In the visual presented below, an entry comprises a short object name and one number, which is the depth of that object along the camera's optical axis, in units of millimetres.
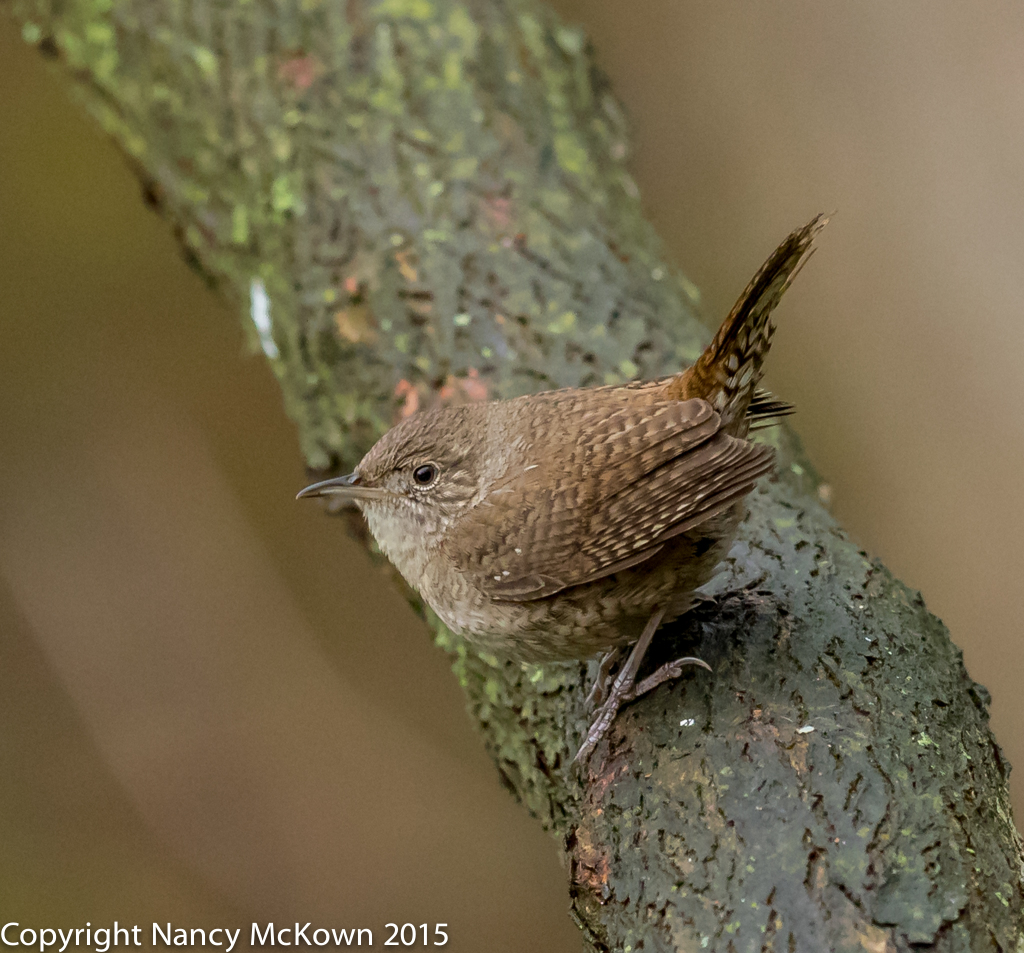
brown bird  4006
